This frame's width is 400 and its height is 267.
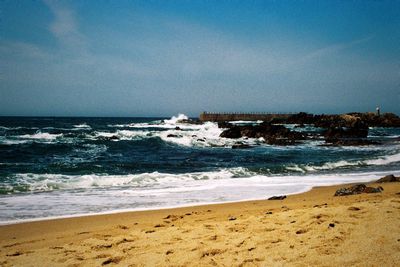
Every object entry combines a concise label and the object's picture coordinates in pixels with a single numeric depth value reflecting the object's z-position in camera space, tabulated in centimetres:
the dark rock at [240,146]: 2355
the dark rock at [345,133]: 3159
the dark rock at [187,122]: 7051
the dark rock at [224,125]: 4762
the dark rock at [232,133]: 3225
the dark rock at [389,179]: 909
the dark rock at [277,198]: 768
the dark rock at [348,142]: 2452
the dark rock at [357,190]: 726
